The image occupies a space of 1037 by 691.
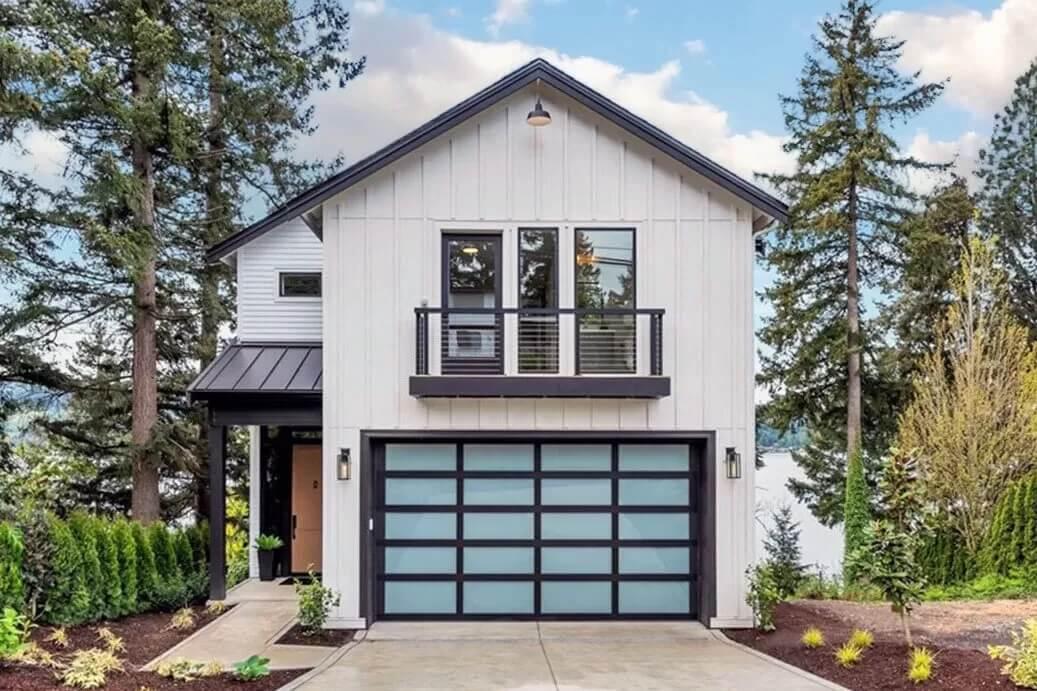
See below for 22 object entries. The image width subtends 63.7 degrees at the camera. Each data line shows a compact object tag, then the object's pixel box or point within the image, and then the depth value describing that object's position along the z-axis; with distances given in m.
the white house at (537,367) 10.55
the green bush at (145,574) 11.45
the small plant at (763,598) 10.12
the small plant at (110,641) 8.98
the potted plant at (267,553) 13.27
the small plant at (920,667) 7.64
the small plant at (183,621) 10.36
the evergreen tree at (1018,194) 23.22
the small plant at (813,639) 9.12
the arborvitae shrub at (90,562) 10.31
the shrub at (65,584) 9.90
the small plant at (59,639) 8.95
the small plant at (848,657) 8.37
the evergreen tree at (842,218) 19.78
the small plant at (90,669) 7.47
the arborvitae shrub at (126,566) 11.00
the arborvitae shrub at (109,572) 10.66
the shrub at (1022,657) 7.34
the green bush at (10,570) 9.08
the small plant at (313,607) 10.02
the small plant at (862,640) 8.87
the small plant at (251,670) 8.02
